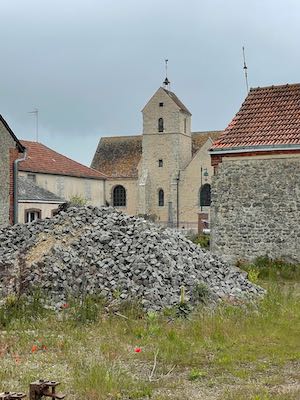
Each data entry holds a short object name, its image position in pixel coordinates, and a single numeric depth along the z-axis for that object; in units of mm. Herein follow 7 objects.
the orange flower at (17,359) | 8656
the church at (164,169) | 57375
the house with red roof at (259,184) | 20234
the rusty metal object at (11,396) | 5715
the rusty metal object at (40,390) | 6215
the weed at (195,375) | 8062
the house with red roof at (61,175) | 40938
